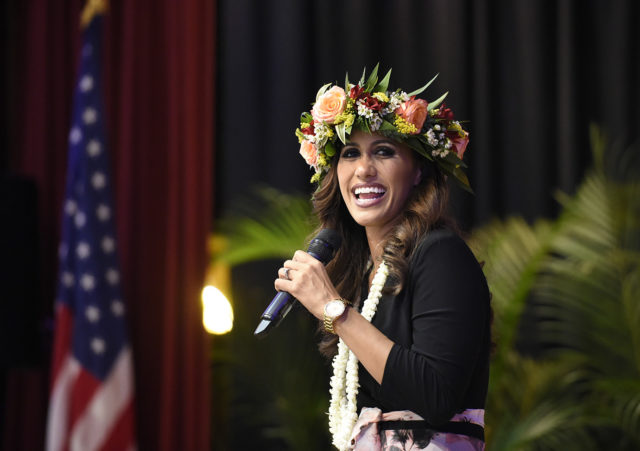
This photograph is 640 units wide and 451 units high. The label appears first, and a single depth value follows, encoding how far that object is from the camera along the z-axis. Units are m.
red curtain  8.35
